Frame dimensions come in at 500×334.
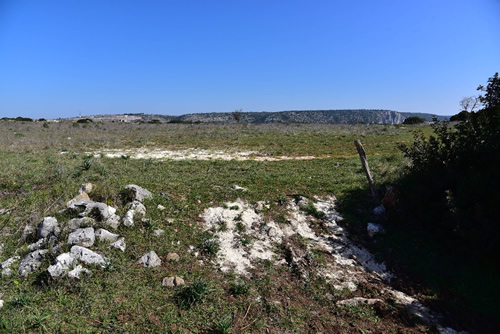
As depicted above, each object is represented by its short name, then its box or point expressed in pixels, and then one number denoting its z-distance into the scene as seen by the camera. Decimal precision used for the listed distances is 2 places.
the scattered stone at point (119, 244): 4.89
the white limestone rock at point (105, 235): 4.97
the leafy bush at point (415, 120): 58.56
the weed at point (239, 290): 4.29
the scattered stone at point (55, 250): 4.45
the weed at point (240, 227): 6.06
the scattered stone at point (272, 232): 6.05
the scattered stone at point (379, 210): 7.13
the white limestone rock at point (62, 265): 4.03
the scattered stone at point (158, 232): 5.45
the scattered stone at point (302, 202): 7.27
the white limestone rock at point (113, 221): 5.36
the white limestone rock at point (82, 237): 4.70
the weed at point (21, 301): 3.64
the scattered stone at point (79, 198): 5.89
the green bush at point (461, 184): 5.19
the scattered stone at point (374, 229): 6.41
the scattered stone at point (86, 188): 6.53
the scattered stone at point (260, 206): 6.87
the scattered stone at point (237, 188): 7.99
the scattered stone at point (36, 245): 4.69
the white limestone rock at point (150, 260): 4.69
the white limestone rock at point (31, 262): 4.24
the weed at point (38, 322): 3.35
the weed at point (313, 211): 6.98
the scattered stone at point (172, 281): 4.28
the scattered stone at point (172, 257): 4.89
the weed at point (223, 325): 3.50
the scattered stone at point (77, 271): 4.06
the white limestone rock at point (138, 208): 5.84
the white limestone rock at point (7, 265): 4.20
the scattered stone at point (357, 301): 4.37
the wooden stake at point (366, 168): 7.74
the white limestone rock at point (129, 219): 5.51
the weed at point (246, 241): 5.63
